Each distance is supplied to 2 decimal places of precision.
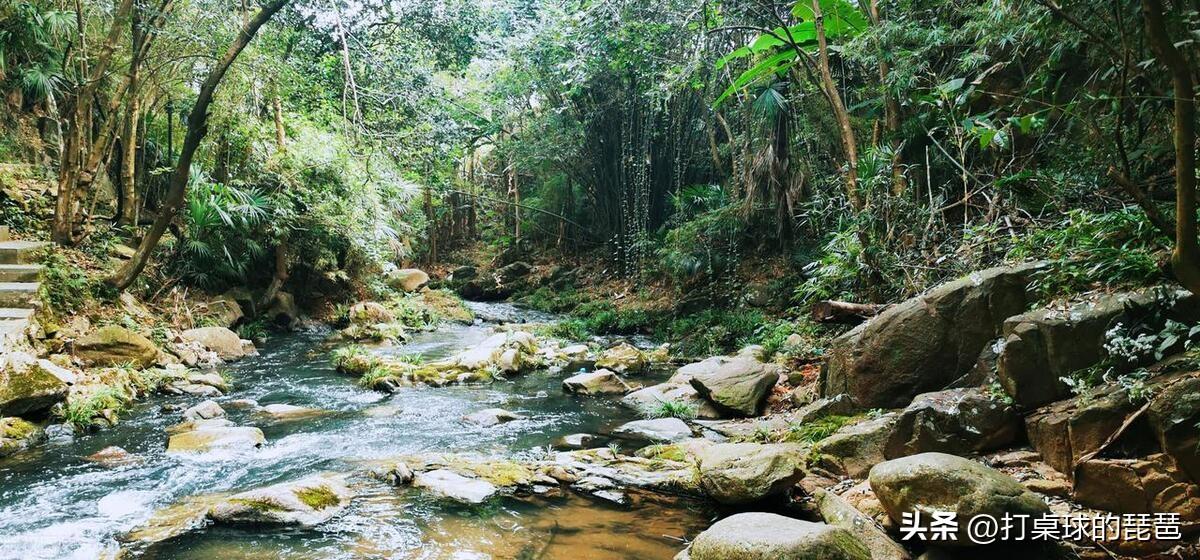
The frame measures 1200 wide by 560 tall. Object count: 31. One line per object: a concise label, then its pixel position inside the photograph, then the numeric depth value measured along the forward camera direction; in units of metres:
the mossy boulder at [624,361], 8.55
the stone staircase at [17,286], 5.96
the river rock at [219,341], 8.70
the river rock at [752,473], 3.67
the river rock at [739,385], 5.89
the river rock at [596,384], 7.24
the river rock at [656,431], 5.38
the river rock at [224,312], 9.78
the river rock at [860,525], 2.87
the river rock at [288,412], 6.09
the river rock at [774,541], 2.65
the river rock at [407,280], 15.43
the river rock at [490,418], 5.95
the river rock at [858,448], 3.87
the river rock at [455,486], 4.02
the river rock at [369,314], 12.02
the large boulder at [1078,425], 2.91
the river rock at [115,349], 6.67
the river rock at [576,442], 5.24
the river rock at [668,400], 6.11
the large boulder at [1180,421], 2.55
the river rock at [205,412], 5.77
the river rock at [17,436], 4.68
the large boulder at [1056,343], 3.18
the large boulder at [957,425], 3.48
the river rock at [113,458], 4.60
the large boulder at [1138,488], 2.60
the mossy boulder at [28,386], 4.96
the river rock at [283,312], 11.23
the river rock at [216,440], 4.91
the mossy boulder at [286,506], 3.59
